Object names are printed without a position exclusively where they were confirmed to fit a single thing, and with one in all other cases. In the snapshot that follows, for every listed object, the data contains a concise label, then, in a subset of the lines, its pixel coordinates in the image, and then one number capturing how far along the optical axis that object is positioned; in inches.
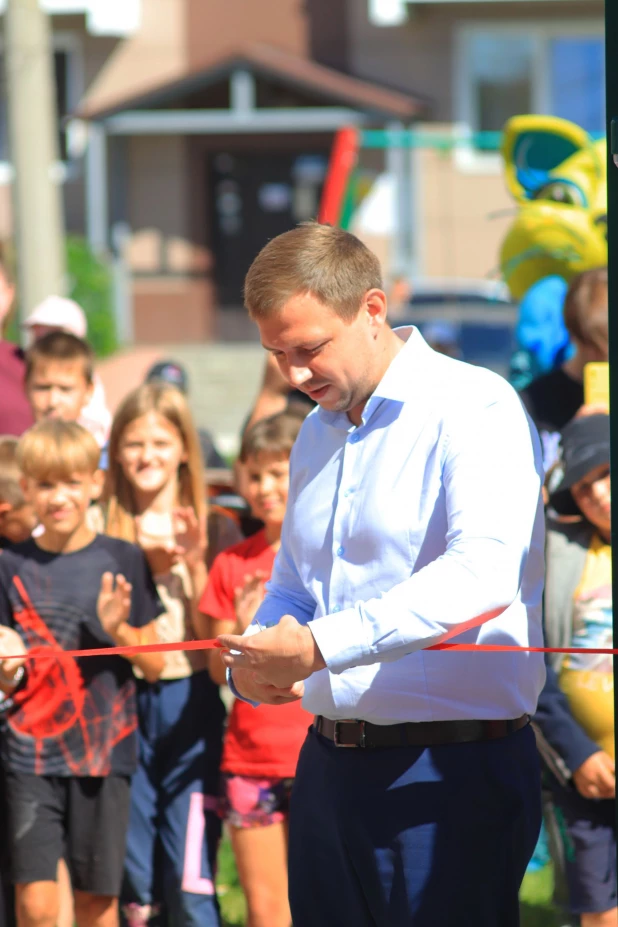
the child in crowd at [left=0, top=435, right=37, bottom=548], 296.5
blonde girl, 275.4
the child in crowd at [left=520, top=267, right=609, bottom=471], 314.5
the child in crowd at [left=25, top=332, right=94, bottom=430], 345.1
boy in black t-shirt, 261.9
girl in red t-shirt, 265.6
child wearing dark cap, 253.4
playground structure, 1376.7
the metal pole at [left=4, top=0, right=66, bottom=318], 553.6
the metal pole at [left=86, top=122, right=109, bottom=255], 1496.1
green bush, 1392.7
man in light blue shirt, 167.0
